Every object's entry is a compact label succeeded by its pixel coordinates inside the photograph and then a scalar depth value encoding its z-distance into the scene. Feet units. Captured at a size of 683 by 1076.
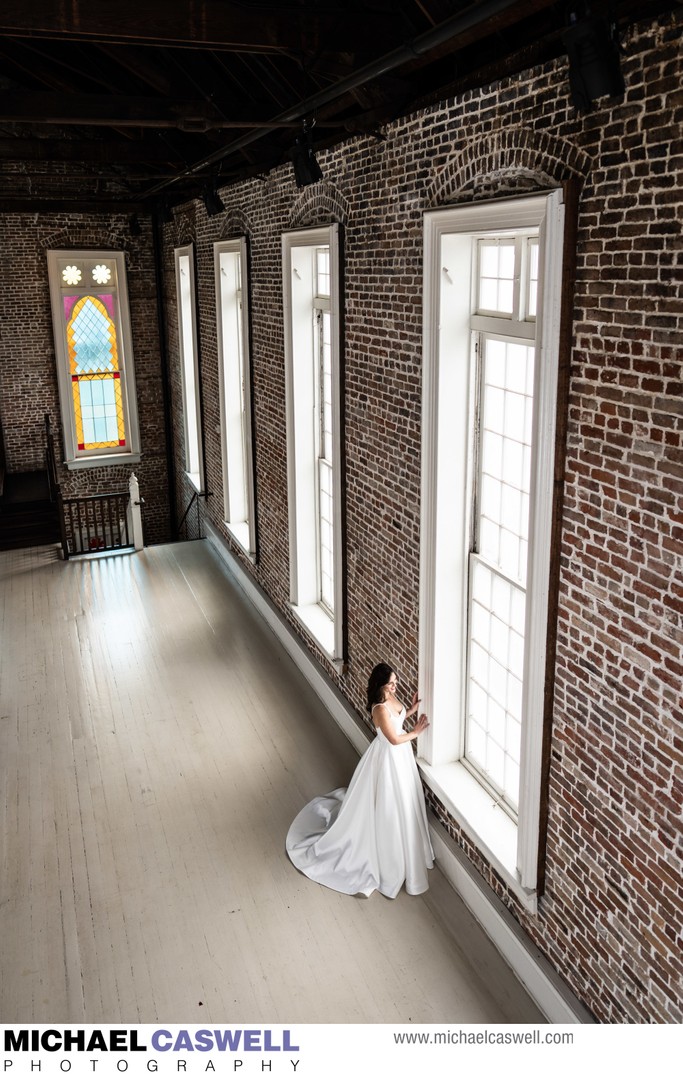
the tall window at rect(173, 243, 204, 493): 41.24
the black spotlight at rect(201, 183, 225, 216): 31.27
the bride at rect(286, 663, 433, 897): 17.76
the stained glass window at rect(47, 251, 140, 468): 47.50
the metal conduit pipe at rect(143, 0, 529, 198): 10.64
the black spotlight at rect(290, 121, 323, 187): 19.63
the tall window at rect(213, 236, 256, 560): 31.09
